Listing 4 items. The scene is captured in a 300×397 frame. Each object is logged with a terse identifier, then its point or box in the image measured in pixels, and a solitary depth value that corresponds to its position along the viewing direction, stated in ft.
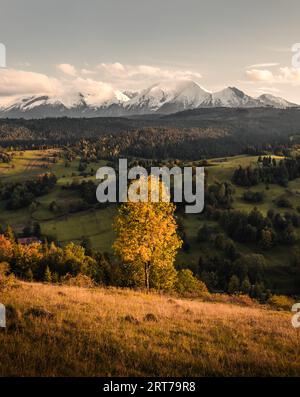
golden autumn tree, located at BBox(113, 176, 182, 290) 138.41
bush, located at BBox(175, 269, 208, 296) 259.84
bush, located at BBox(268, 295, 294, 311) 237.94
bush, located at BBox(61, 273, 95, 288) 144.94
